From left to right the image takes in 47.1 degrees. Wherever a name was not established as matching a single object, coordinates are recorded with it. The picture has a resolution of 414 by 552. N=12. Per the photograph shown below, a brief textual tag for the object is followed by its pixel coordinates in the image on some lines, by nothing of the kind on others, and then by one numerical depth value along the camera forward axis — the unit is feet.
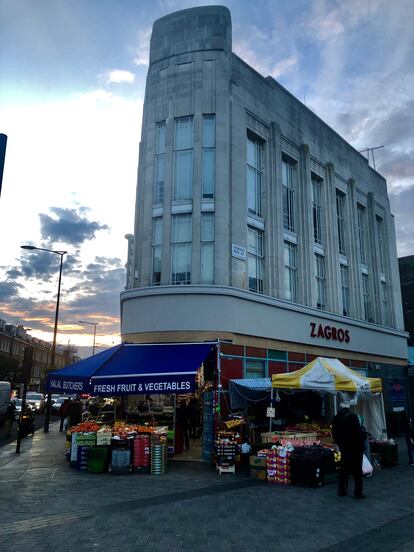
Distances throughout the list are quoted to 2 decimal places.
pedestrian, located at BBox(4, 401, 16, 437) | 86.28
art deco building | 62.44
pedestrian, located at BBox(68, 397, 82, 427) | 72.77
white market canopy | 46.09
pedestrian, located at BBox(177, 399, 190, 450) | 58.75
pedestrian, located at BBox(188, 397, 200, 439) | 66.95
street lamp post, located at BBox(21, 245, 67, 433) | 82.53
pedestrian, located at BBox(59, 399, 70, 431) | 83.46
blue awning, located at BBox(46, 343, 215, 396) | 48.88
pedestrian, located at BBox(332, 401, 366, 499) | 33.99
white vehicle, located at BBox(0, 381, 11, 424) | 89.74
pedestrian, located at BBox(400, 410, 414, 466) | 50.11
